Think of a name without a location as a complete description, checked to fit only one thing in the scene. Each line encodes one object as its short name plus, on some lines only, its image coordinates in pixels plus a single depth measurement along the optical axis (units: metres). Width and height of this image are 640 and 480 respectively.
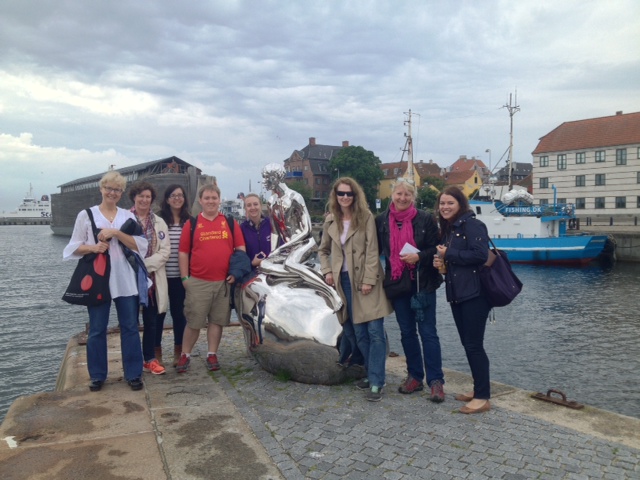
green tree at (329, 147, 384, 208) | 79.69
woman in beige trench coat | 5.33
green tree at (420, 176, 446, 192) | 79.50
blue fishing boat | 32.53
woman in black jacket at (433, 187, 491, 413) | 4.92
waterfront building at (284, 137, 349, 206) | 89.31
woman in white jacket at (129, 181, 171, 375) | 6.12
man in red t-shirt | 6.11
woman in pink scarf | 5.27
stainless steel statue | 5.68
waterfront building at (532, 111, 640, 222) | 48.88
